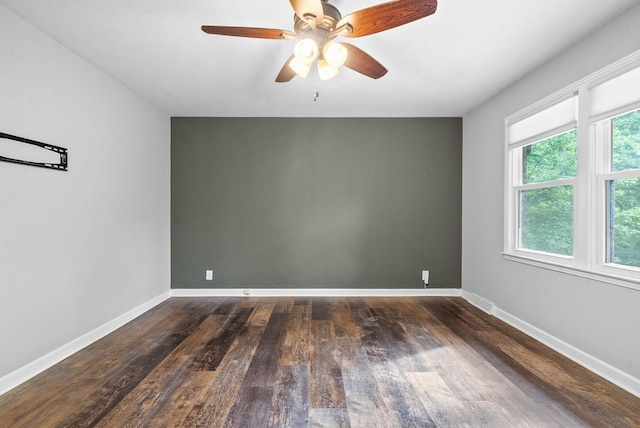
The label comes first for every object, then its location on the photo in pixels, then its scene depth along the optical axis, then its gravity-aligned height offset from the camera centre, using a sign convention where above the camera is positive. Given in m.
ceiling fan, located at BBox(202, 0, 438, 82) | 1.74 +1.08
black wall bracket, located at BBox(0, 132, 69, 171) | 2.22 +0.45
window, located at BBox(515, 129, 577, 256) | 2.85 +0.19
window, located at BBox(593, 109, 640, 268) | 2.28 +0.20
